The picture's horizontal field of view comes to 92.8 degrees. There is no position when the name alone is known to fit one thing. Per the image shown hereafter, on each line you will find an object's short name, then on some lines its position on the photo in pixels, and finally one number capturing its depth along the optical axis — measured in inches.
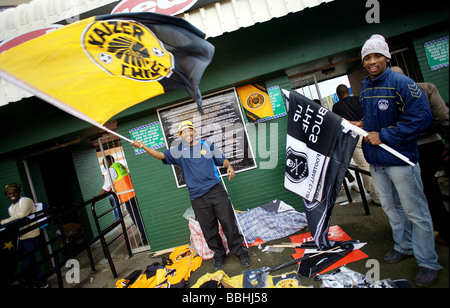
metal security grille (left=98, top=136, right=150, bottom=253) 199.9
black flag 104.9
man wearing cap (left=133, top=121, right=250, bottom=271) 130.2
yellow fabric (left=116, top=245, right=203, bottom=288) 128.9
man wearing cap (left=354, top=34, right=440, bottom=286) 79.0
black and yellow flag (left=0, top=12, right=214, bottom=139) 76.7
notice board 179.8
